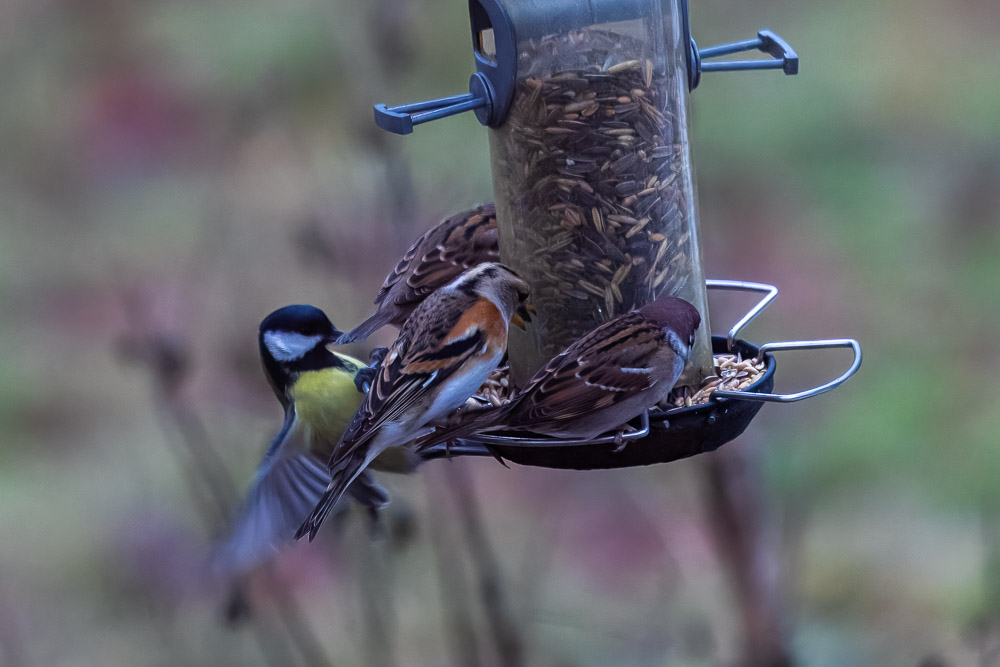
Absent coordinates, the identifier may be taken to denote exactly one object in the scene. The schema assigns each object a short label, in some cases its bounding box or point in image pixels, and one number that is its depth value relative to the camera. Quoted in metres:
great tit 6.38
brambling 5.77
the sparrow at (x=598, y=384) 5.53
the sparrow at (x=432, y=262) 6.80
